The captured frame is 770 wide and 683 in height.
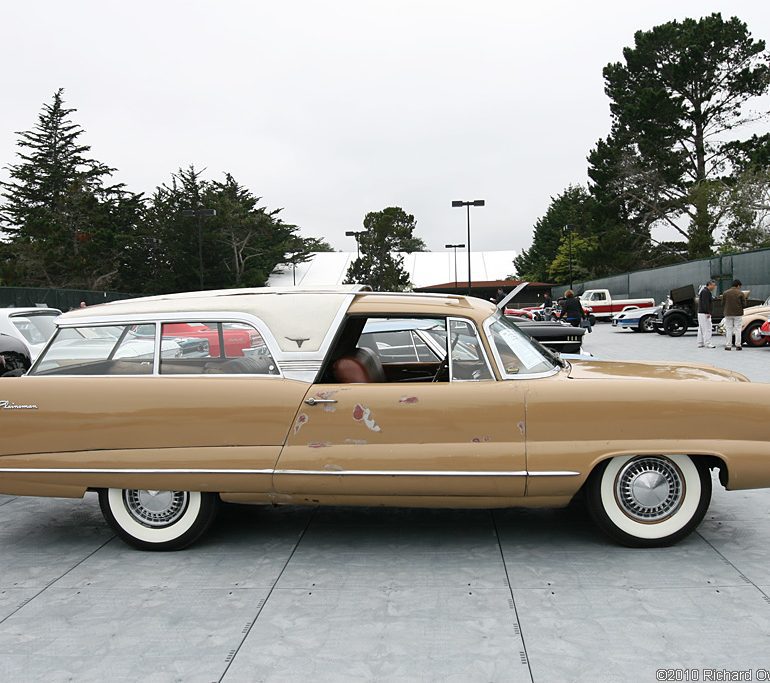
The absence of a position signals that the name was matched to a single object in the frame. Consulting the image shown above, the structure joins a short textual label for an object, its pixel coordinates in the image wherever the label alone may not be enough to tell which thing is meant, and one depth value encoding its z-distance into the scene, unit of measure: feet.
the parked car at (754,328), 60.54
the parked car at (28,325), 37.01
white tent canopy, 283.79
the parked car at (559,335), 38.22
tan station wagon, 13.28
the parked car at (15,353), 35.37
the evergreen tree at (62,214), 195.52
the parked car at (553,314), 99.16
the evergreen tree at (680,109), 161.38
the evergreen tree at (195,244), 227.61
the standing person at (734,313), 55.72
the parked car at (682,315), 78.28
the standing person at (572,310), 64.44
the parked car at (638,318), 90.46
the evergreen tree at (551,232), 311.06
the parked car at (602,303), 132.36
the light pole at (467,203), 143.54
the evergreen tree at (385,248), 248.11
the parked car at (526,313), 130.11
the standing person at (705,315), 59.82
